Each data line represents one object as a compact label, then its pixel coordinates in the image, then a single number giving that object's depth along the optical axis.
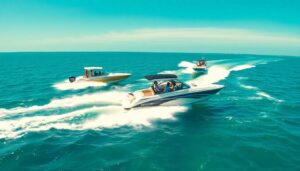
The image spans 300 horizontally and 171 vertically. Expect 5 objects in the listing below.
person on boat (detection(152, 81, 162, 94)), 17.83
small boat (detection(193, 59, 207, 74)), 42.12
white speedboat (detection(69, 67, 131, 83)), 30.16
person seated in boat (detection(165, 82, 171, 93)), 17.85
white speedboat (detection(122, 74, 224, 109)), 17.50
